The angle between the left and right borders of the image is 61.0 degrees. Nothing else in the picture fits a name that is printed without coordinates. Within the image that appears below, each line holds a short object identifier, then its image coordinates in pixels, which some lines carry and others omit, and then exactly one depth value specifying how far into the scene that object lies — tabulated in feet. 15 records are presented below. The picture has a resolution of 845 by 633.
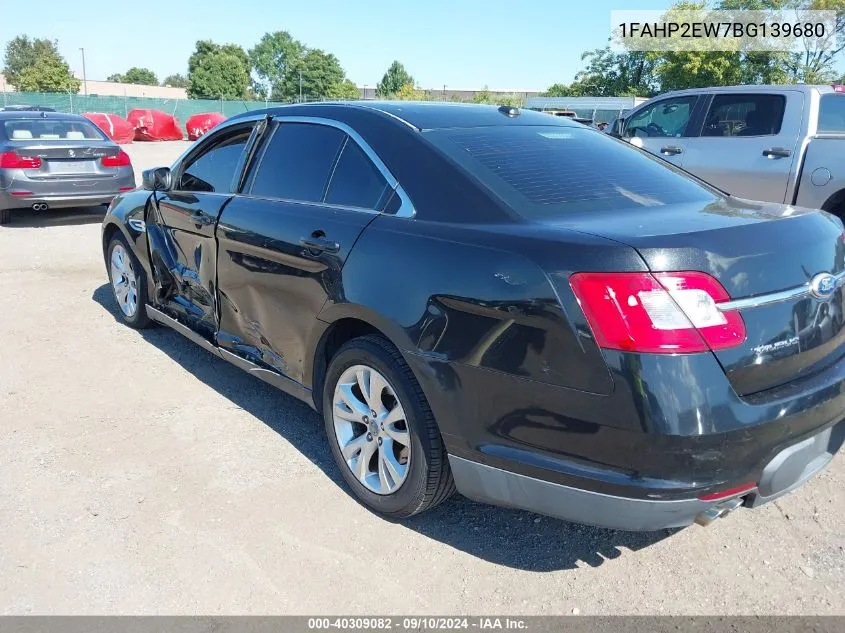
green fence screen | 125.70
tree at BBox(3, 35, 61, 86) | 317.22
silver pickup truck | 21.18
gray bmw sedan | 32.30
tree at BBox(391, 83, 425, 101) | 209.93
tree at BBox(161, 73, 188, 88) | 462.60
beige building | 264.03
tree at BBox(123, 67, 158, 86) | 426.10
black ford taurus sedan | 7.22
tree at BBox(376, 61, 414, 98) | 369.30
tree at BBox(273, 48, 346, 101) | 313.32
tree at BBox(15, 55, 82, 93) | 213.60
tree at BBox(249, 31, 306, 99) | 384.06
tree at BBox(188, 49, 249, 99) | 284.41
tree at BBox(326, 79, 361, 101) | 299.25
